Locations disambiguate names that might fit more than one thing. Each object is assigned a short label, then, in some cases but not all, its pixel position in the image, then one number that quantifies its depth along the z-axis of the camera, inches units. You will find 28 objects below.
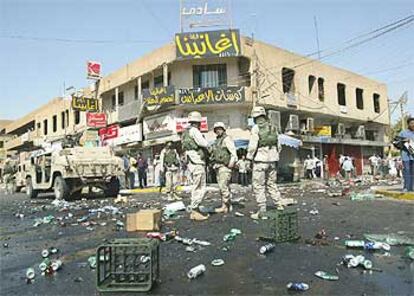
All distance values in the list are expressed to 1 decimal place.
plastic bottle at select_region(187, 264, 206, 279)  154.0
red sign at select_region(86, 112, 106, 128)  1272.1
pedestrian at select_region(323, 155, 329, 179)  1213.1
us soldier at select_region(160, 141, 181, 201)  517.0
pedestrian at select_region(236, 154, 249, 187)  756.6
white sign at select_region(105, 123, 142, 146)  1096.2
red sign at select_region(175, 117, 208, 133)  966.1
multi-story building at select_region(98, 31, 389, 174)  957.2
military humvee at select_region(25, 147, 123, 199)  537.0
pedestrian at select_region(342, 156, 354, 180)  977.5
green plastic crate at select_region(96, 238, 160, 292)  142.0
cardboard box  259.0
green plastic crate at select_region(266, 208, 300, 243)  207.5
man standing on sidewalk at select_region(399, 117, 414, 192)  404.2
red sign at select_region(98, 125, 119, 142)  1213.1
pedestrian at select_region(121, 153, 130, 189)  765.3
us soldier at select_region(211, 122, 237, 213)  336.2
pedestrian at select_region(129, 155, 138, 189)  829.8
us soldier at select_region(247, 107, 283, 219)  299.4
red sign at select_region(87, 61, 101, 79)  1310.3
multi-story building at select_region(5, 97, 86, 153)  1572.3
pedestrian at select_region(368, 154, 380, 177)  1212.4
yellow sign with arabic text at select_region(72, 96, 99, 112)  1227.2
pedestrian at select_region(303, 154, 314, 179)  1095.0
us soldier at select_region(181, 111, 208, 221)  306.8
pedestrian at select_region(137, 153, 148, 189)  808.9
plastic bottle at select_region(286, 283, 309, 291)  136.7
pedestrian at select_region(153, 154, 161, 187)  869.0
